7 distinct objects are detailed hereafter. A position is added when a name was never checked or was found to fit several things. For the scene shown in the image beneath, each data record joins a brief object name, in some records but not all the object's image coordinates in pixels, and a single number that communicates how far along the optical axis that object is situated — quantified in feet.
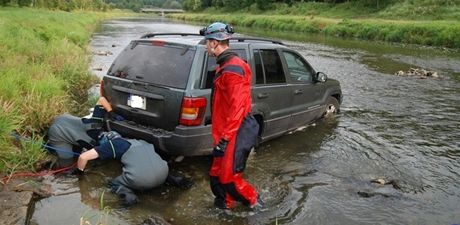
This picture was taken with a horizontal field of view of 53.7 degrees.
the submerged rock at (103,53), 66.18
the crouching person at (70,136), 20.17
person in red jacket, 15.42
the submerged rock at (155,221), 15.28
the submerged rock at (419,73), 55.01
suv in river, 18.57
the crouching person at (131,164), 17.13
